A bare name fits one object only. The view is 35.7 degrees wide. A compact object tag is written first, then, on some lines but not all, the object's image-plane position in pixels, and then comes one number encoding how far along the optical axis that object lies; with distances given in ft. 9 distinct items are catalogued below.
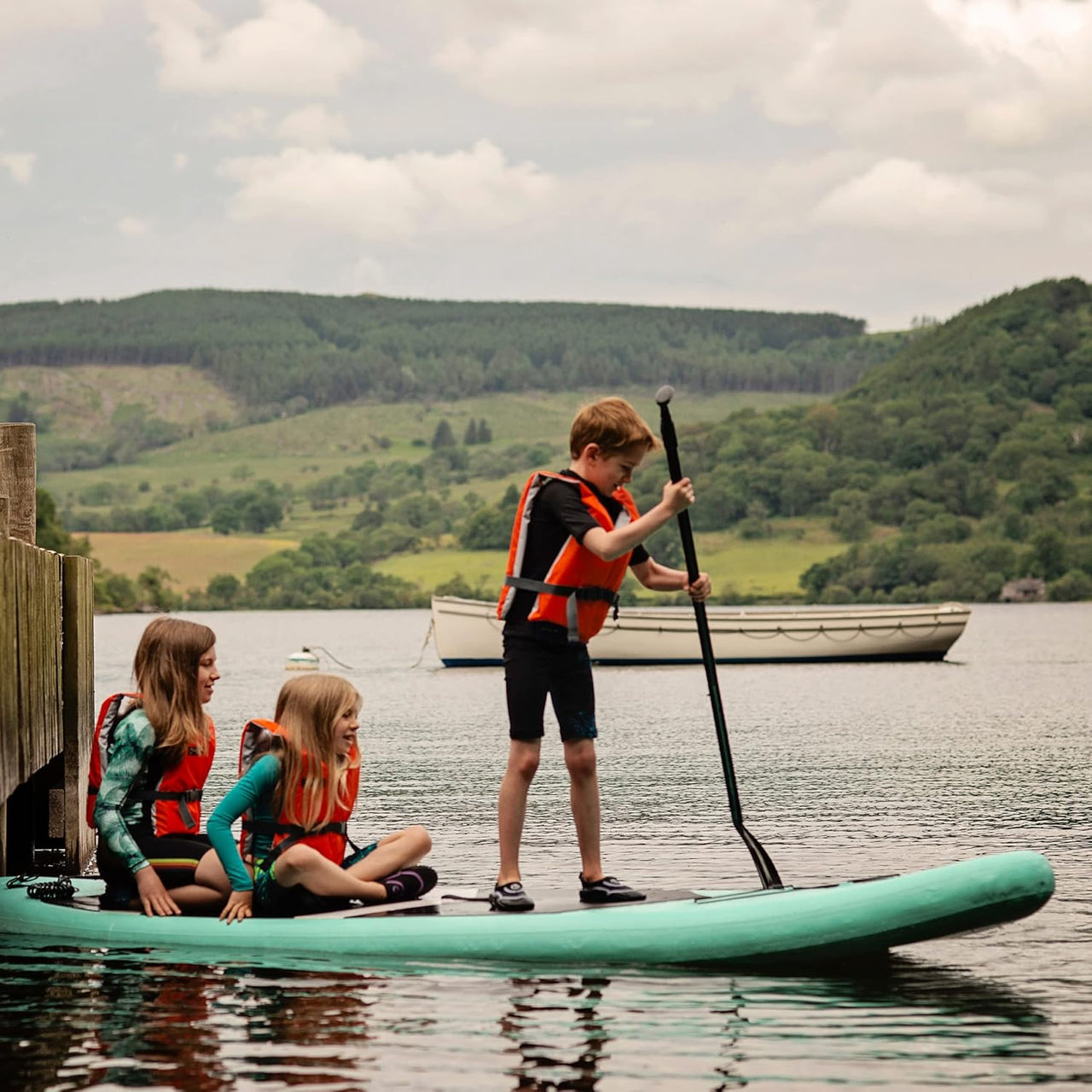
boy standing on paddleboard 28.78
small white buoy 197.06
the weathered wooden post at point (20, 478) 37.91
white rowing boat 191.52
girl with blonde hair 28.32
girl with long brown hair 29.14
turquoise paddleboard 28.19
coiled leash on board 31.78
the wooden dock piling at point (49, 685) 34.76
